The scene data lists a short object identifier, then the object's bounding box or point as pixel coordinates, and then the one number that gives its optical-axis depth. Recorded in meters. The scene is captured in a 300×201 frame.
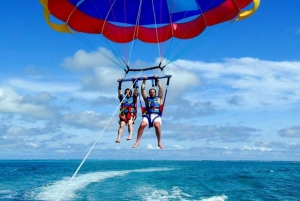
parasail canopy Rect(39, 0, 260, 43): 11.42
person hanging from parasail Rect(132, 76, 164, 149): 9.62
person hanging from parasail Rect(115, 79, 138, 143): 10.00
